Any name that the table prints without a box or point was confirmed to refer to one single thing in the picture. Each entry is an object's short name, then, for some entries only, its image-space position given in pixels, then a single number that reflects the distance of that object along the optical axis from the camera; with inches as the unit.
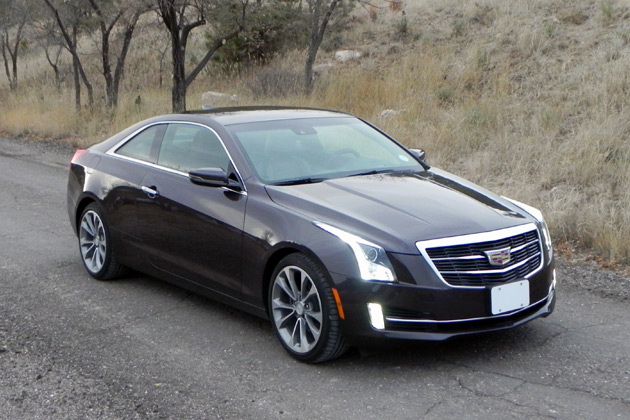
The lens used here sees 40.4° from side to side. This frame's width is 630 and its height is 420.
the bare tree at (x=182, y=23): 653.6
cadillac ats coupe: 192.1
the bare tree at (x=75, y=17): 789.2
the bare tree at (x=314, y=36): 703.1
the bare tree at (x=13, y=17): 1024.2
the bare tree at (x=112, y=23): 729.6
